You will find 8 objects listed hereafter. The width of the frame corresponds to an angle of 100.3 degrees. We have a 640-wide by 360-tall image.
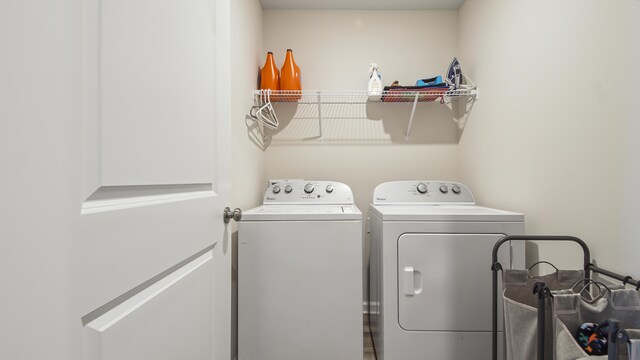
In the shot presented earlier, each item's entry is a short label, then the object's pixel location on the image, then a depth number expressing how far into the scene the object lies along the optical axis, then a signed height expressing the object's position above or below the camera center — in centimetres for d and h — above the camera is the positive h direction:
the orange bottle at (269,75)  201 +79
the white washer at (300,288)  138 -56
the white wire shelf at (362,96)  199 +66
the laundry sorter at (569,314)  73 -41
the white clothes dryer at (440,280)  134 -51
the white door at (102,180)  35 +0
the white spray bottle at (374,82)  206 +76
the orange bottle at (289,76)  205 +80
